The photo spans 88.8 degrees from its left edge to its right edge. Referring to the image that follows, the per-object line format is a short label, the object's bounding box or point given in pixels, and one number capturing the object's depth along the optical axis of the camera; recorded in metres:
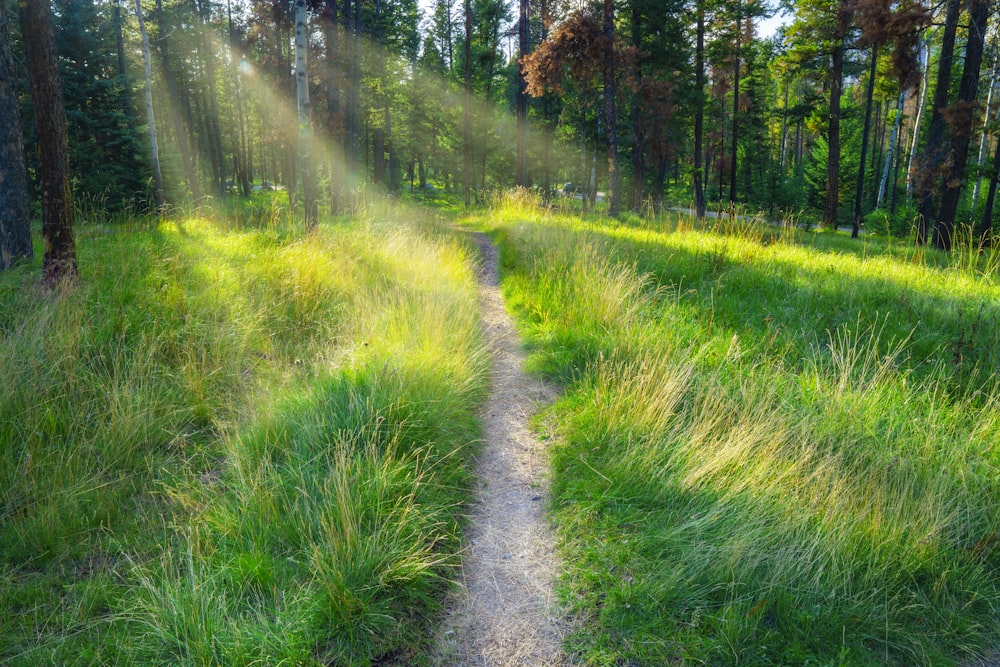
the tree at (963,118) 11.74
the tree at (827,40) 18.47
